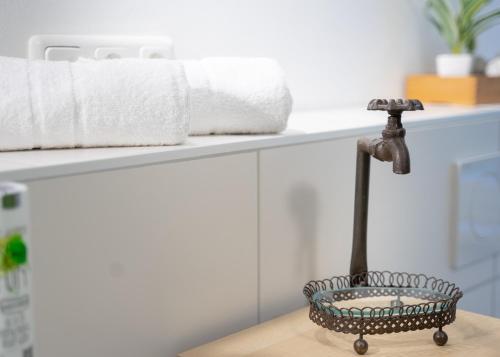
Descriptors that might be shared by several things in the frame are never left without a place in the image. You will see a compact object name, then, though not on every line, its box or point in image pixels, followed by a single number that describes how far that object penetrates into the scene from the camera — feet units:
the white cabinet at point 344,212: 3.95
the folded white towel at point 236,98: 3.86
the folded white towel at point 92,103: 3.15
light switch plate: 3.91
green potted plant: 6.36
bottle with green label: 2.33
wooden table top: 3.48
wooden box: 6.06
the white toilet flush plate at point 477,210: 5.31
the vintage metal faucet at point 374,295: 3.48
